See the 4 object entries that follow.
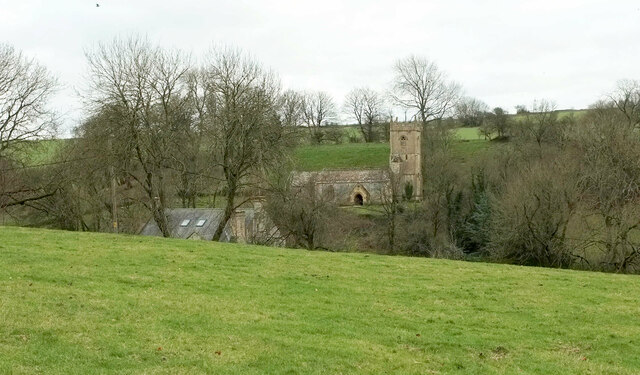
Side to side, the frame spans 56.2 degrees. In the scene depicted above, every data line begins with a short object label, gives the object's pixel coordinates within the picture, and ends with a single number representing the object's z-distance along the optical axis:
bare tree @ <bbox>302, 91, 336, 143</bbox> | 116.25
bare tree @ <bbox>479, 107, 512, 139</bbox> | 95.75
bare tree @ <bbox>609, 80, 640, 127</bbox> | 69.84
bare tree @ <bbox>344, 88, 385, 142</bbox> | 115.56
